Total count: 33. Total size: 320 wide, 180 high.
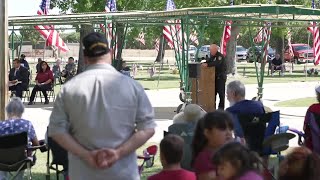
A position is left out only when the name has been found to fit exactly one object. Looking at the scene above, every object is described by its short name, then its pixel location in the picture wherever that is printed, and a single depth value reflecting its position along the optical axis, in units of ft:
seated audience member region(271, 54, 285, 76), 138.51
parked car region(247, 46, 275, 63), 211.47
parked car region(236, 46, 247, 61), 228.02
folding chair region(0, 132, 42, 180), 26.12
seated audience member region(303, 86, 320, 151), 27.09
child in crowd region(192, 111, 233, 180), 18.60
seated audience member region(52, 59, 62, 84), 102.86
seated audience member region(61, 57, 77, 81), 90.48
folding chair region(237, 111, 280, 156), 27.81
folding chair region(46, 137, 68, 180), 26.11
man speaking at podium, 57.93
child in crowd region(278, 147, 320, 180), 14.94
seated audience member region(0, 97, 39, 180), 26.89
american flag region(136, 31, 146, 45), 155.63
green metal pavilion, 54.13
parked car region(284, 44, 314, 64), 191.01
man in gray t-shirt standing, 15.29
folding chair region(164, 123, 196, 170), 22.66
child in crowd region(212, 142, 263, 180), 14.78
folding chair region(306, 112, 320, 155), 26.71
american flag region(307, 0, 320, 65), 89.25
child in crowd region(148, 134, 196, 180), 17.74
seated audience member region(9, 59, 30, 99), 70.79
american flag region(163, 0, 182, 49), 69.08
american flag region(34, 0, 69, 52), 80.38
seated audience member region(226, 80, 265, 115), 27.32
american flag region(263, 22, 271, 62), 62.80
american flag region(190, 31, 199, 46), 104.43
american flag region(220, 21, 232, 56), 83.48
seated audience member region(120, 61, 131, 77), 79.02
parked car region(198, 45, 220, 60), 197.03
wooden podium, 58.65
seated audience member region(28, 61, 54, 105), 73.82
